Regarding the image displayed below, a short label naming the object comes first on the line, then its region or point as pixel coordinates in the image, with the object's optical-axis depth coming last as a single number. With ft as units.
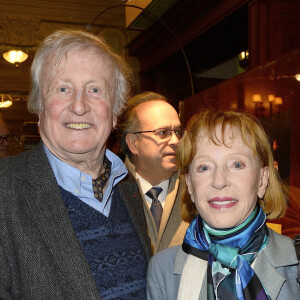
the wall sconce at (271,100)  8.39
